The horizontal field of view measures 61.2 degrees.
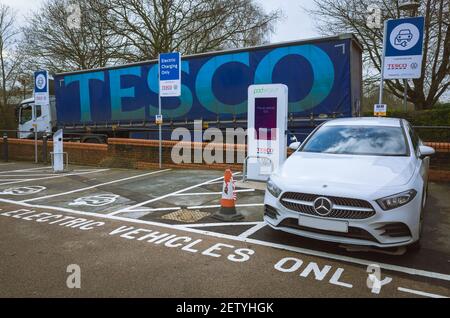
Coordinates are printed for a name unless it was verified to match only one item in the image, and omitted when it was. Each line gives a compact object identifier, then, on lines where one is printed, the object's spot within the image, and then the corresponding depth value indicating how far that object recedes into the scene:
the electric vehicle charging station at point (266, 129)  8.20
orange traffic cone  5.88
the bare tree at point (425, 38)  18.12
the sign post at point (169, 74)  10.88
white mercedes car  4.04
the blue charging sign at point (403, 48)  9.23
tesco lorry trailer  10.55
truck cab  19.31
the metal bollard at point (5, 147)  16.37
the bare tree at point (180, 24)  22.88
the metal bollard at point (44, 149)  14.91
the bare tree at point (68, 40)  23.59
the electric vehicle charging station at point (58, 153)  11.86
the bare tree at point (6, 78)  27.00
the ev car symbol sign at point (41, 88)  13.90
